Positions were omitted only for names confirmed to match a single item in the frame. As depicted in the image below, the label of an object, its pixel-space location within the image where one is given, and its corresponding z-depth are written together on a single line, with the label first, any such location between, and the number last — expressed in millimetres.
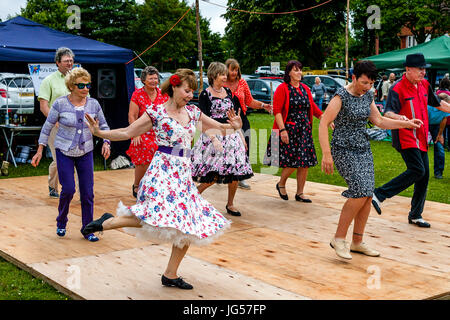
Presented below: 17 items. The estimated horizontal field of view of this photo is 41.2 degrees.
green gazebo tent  18000
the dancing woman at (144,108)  8242
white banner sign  11477
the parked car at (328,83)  28531
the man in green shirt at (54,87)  7738
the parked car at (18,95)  16047
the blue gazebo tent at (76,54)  11109
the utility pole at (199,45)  18011
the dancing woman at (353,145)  5371
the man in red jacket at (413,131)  6684
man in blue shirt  10984
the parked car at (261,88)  28683
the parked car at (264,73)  42153
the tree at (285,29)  41344
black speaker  12375
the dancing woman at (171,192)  4406
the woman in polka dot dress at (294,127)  8109
